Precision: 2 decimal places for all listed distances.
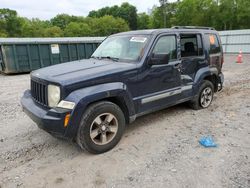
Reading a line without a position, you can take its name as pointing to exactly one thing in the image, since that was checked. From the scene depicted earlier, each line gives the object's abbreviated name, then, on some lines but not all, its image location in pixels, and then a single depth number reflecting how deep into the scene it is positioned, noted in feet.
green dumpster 37.65
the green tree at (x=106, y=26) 211.61
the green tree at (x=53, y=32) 182.37
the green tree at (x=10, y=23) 174.91
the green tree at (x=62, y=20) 249.34
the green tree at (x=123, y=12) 266.36
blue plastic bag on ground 11.61
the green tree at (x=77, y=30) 199.31
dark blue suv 9.86
